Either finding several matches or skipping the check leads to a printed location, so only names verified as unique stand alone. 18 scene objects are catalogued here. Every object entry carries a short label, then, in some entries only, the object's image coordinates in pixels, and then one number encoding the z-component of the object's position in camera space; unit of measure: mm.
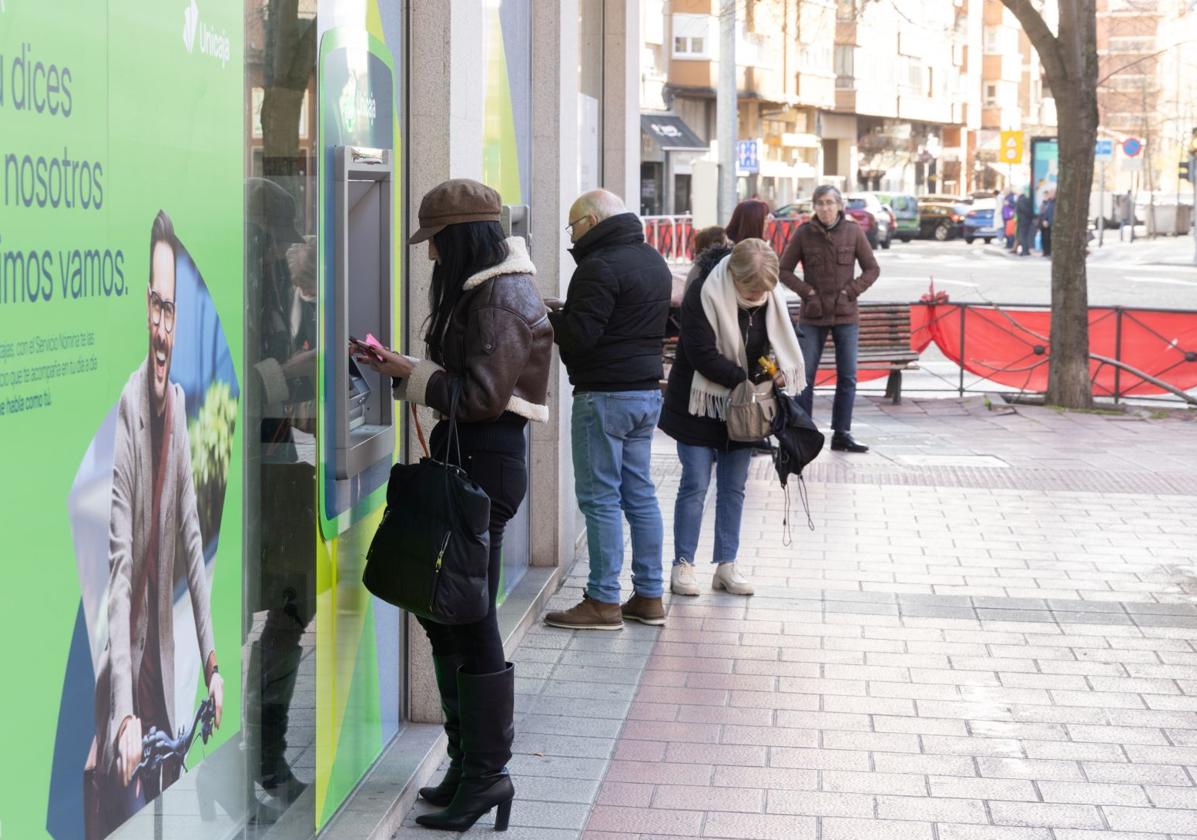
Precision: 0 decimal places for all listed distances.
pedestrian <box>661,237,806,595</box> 7363
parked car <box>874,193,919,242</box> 55531
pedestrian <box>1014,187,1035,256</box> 47062
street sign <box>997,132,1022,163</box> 48781
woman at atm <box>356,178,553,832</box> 4445
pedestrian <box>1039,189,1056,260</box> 44197
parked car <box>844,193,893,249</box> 49312
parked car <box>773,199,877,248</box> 45406
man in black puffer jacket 6664
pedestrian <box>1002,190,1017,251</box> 50688
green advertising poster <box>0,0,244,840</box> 2438
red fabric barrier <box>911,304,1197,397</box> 15227
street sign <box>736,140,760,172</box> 34656
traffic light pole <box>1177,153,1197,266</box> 43094
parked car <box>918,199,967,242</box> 57406
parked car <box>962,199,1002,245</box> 54844
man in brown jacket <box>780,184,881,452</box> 11836
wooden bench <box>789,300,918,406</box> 14922
